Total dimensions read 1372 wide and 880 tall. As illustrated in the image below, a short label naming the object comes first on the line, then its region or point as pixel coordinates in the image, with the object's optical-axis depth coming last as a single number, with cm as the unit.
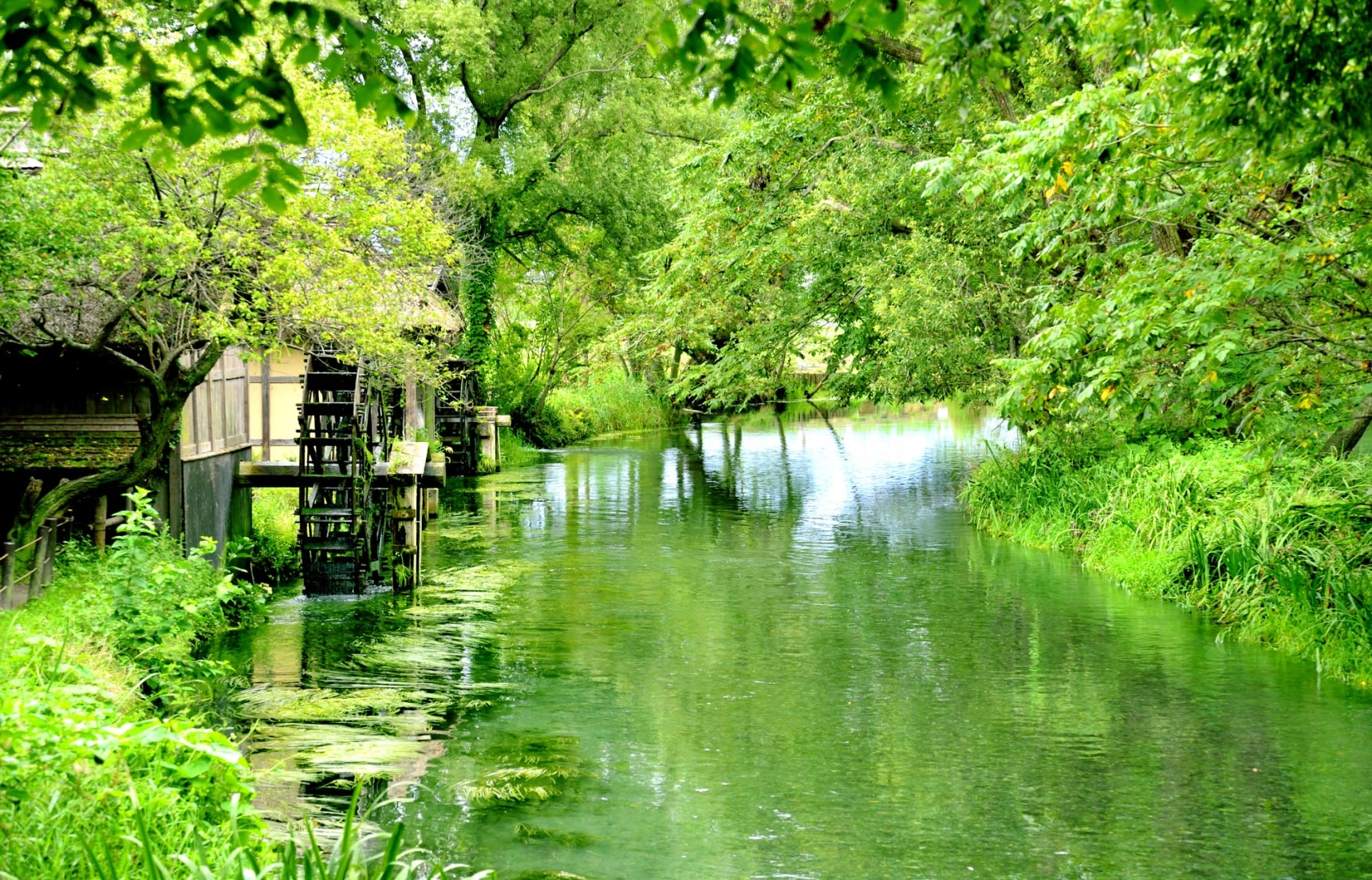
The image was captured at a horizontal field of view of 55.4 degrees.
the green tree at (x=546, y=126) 2831
